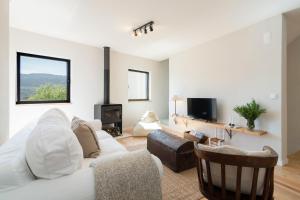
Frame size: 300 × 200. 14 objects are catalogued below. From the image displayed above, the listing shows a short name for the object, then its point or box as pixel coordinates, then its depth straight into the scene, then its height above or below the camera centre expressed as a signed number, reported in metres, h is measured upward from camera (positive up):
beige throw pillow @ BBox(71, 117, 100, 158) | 1.73 -0.43
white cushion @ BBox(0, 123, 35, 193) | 0.89 -0.40
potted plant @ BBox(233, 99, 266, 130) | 2.84 -0.22
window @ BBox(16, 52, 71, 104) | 3.56 +0.46
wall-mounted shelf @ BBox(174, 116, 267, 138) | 2.87 -0.57
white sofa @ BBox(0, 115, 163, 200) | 0.87 -0.50
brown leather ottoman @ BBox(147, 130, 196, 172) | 2.40 -0.81
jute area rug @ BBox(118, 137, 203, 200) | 1.90 -1.10
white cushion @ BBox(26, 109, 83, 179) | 0.97 -0.33
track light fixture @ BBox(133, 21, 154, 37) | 3.12 +1.42
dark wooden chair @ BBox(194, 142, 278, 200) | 1.04 -0.47
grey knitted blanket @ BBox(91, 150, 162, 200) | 1.02 -0.52
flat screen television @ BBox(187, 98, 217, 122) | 3.71 -0.22
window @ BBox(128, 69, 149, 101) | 5.50 +0.48
